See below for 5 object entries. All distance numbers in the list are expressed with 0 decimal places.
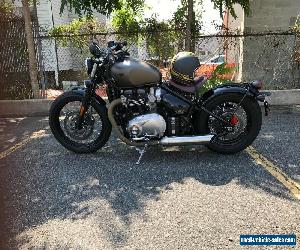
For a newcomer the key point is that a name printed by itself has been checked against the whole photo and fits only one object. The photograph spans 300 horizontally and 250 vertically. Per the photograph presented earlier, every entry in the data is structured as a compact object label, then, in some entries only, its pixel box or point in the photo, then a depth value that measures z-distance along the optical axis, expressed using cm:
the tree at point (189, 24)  579
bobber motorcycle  336
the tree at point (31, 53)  577
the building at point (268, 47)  650
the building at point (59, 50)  642
